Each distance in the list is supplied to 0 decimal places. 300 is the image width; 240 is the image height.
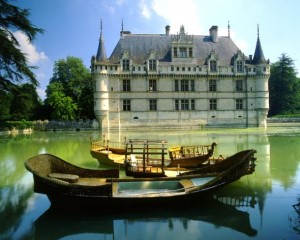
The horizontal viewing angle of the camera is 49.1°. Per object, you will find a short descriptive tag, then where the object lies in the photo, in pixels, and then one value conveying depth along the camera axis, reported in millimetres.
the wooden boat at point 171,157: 11711
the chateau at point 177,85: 38531
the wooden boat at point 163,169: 9484
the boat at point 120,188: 7316
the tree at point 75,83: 49031
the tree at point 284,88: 53625
